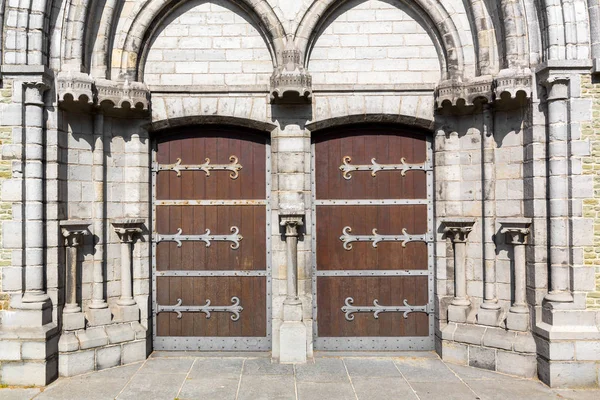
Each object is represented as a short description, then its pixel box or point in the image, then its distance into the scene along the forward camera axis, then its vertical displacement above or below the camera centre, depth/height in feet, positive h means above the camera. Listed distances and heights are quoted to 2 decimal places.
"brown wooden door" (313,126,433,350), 18.03 -1.74
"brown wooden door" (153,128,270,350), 18.04 -1.59
